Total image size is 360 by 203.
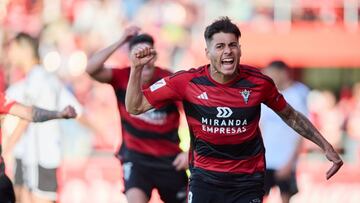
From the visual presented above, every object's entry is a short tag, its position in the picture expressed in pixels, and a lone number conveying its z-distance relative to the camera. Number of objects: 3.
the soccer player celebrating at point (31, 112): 14.82
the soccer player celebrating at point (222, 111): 13.90
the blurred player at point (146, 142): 18.42
